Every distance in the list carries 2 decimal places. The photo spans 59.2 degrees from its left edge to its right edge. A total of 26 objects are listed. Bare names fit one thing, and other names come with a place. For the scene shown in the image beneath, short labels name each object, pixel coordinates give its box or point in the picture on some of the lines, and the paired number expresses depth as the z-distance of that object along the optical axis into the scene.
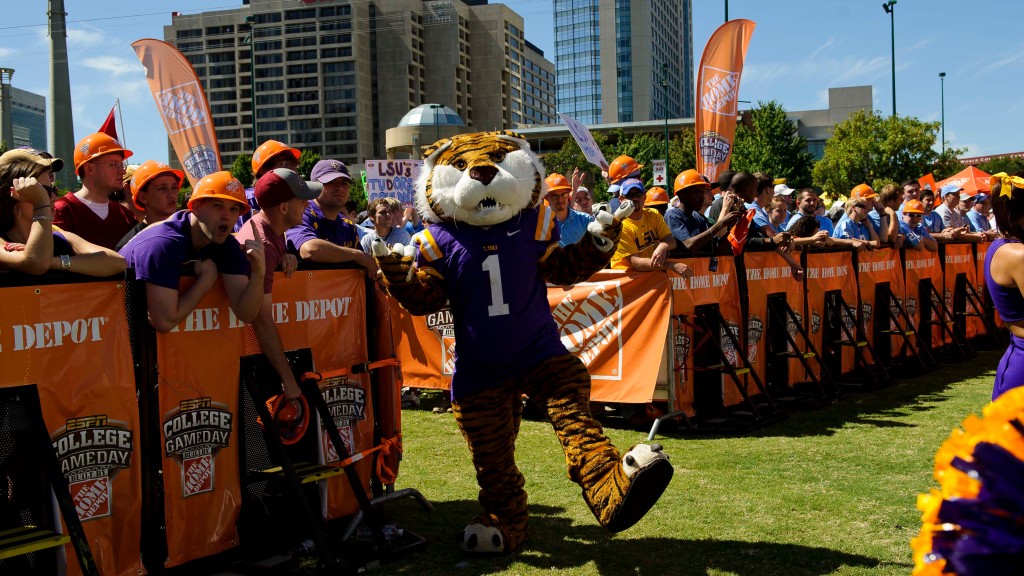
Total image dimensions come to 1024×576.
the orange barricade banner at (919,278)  11.95
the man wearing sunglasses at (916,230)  11.94
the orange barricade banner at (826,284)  9.90
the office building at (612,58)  179.50
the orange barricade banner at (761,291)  8.92
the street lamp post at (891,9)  48.38
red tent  18.17
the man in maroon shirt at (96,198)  5.55
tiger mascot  4.94
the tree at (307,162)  75.72
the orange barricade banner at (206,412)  4.45
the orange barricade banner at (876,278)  10.84
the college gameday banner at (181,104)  9.87
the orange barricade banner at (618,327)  7.96
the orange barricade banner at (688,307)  8.06
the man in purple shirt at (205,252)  4.33
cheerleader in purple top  4.05
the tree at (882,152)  42.84
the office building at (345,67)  148.25
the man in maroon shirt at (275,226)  4.87
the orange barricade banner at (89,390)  3.86
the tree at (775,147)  47.34
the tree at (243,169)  76.81
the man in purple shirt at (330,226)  5.55
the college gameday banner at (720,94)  12.91
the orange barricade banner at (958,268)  13.11
